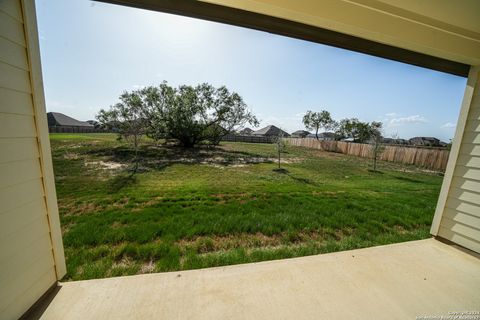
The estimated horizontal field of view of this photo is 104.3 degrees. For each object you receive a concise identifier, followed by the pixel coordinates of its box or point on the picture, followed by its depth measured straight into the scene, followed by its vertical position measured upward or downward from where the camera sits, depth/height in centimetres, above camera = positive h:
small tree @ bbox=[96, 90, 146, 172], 814 +53
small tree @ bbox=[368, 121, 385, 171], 1007 -5
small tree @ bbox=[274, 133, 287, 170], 955 -28
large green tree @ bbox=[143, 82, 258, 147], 1229 +131
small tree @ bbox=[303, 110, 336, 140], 3384 +339
